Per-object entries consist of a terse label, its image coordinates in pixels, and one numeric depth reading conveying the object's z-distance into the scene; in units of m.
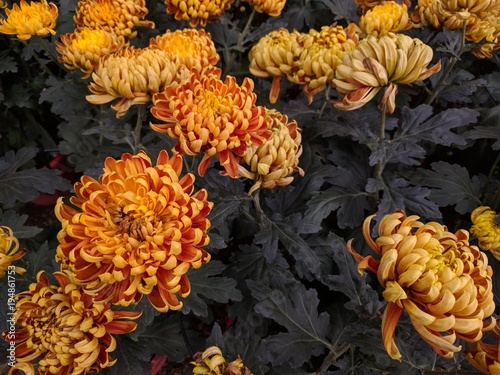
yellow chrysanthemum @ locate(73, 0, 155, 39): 0.45
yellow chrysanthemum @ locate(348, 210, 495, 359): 0.22
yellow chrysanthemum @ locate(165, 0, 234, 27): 0.46
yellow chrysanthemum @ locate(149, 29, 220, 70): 0.39
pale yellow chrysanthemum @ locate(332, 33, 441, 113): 0.32
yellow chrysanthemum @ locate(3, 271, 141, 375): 0.26
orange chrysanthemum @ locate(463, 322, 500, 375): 0.23
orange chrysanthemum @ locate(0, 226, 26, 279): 0.32
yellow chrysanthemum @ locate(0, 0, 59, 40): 0.45
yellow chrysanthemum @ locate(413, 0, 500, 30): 0.37
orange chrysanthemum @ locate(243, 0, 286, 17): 0.50
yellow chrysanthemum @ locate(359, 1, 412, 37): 0.45
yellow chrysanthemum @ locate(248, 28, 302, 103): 0.41
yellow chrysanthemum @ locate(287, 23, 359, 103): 0.38
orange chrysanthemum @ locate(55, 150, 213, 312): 0.23
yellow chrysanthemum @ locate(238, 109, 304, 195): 0.31
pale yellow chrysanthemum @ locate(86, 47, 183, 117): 0.34
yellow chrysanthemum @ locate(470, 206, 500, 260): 0.39
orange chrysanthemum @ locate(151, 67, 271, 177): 0.29
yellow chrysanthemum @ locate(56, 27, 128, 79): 0.42
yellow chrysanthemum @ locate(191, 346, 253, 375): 0.30
